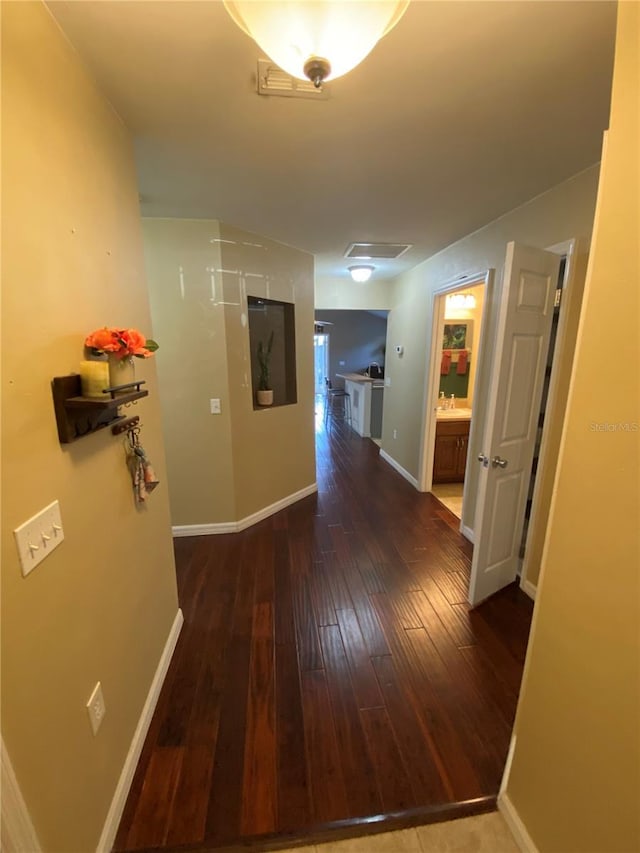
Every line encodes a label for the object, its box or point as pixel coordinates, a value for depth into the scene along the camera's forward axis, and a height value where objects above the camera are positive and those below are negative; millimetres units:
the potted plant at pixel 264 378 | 3154 -213
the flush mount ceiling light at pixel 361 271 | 3912 +960
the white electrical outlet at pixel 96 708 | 1057 -1108
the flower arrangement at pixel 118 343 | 1064 +37
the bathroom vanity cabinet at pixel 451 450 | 3951 -1099
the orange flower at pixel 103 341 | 1059 +42
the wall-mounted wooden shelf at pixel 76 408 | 927 -149
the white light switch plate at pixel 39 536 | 790 -442
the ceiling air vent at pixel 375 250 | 3172 +1005
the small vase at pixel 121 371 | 1187 -61
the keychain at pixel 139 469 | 1409 -476
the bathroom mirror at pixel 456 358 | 4367 -25
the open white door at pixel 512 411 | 1880 -323
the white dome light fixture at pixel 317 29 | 698 +684
